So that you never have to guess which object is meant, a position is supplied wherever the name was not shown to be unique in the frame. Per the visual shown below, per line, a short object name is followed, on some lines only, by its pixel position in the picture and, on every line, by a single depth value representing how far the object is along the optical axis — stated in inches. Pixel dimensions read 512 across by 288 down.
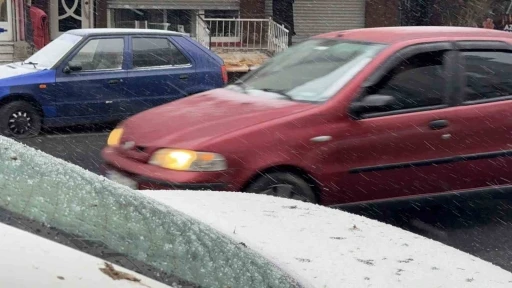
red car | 199.2
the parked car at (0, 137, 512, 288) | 68.5
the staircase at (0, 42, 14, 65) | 701.9
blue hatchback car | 389.7
